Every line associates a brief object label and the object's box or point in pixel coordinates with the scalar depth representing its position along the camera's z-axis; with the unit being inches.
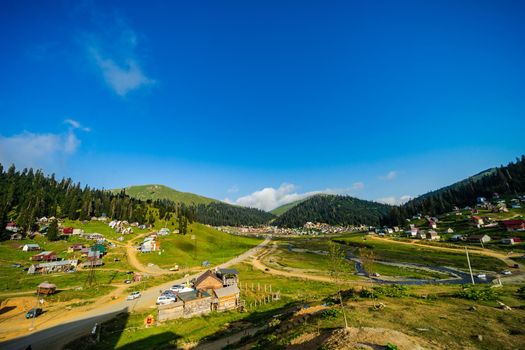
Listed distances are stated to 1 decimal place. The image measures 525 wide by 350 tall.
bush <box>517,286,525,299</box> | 1197.8
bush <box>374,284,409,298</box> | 1390.3
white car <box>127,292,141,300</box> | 2242.9
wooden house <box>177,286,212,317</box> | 1803.6
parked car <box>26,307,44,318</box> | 1777.9
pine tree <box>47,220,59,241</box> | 4372.5
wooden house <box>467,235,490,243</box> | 4584.2
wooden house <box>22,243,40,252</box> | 3806.6
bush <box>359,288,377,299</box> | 1374.3
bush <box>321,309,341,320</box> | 1019.8
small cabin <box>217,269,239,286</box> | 2586.1
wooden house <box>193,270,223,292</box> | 2240.4
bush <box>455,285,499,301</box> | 1182.9
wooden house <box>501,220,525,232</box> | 4724.4
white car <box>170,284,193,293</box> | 2300.0
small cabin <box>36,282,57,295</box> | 2267.1
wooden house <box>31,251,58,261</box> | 3494.3
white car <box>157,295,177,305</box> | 2007.4
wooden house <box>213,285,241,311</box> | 1943.9
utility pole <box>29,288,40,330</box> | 1595.7
